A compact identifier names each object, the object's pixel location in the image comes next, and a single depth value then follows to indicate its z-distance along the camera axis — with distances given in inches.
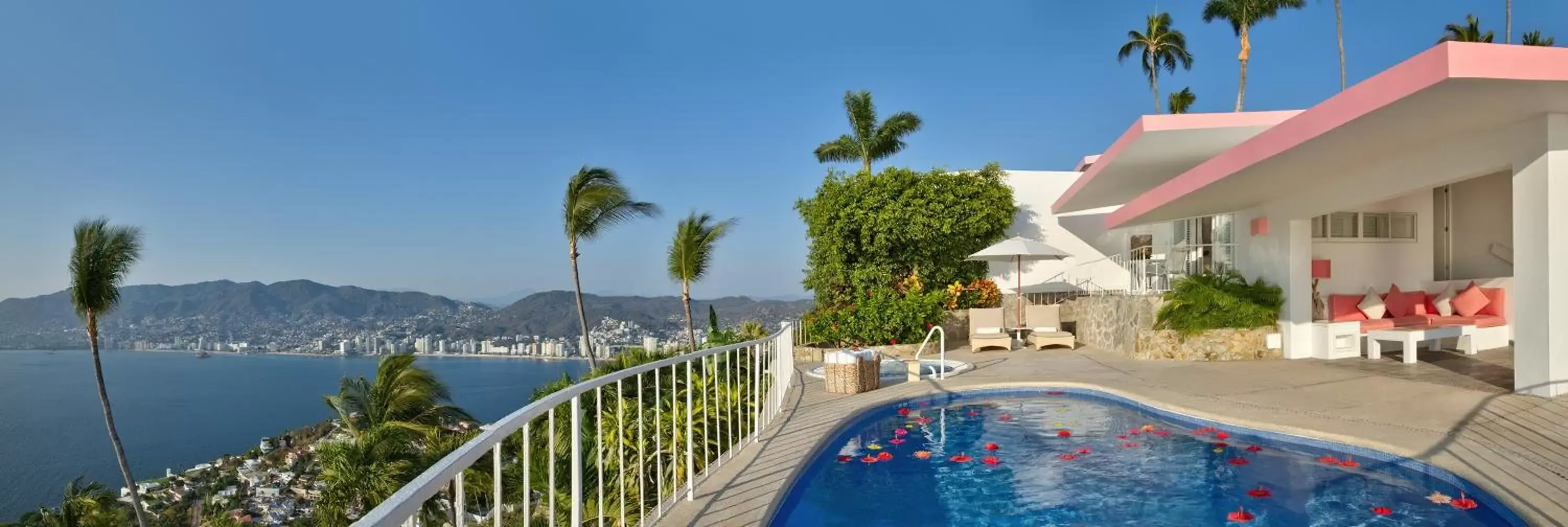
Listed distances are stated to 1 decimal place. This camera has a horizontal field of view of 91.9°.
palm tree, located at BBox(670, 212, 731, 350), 724.7
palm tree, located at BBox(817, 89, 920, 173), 801.6
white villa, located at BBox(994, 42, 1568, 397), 219.6
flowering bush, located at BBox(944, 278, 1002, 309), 605.9
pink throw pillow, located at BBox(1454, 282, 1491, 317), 394.0
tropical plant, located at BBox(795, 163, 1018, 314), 615.5
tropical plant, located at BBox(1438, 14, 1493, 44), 1033.5
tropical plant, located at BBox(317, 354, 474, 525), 482.9
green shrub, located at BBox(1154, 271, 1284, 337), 398.3
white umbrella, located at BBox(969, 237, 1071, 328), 513.7
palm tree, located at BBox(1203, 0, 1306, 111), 861.2
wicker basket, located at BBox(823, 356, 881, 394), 311.3
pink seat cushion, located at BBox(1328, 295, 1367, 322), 417.7
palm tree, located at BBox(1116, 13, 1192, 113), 1013.8
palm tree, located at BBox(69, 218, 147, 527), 534.6
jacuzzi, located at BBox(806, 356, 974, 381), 385.2
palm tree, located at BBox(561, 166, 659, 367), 657.0
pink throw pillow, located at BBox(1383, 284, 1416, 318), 416.5
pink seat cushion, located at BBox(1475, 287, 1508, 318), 393.7
